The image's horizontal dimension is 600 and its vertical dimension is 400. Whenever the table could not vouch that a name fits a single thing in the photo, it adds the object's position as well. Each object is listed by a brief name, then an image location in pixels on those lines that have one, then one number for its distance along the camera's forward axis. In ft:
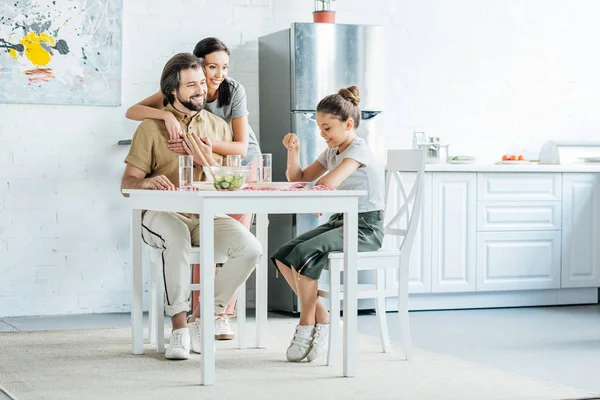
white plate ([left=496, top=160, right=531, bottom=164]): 28.96
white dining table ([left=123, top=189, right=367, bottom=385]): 16.56
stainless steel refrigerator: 25.95
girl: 18.86
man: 18.94
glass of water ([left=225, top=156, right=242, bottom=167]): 18.29
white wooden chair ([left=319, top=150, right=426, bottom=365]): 18.45
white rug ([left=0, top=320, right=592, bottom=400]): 16.07
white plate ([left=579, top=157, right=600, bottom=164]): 29.93
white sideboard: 27.44
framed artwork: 25.54
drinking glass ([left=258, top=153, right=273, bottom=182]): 18.71
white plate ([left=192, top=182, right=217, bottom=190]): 17.52
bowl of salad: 17.13
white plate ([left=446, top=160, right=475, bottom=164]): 28.66
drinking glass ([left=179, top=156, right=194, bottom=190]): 18.01
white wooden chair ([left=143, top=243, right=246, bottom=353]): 19.43
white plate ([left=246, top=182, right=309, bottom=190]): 17.69
